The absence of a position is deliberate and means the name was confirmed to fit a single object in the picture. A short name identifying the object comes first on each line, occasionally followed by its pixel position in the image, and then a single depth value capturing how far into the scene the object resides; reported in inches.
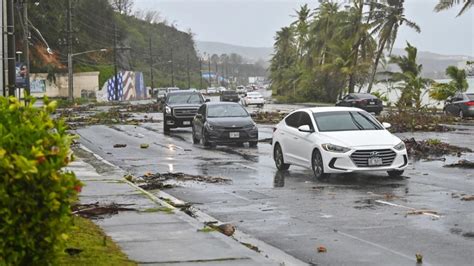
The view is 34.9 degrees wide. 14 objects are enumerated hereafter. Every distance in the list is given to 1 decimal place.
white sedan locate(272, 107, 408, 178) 590.6
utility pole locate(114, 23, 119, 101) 3914.6
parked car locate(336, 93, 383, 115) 1887.3
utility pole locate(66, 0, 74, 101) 2885.6
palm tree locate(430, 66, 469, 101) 2101.4
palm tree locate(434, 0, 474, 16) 1708.9
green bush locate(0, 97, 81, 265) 212.5
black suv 1314.0
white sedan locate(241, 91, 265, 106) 2709.2
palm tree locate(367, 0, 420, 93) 2490.2
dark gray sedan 973.2
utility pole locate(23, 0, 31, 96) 1770.4
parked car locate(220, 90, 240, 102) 2849.4
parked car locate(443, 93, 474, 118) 1579.0
